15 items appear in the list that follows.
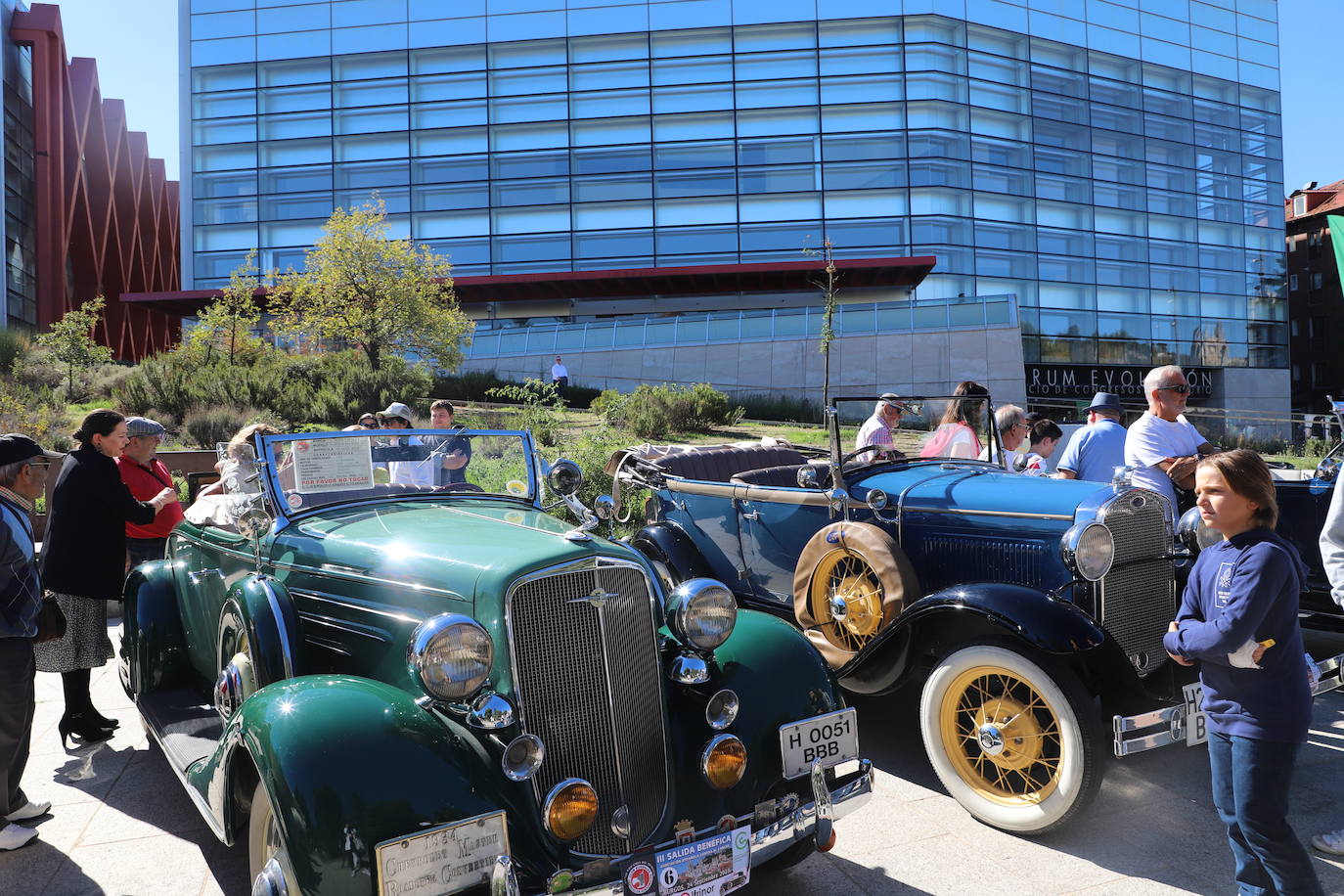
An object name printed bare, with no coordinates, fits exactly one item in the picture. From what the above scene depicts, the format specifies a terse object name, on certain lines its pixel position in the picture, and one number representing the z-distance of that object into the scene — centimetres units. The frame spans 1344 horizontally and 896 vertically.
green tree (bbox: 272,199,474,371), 2352
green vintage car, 242
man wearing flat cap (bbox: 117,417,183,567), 512
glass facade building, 3148
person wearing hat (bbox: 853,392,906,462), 544
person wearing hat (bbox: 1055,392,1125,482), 553
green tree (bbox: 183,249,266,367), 2372
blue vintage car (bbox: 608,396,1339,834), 365
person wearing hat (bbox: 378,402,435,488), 411
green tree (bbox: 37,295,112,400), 2084
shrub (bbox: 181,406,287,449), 1587
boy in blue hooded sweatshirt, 249
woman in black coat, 448
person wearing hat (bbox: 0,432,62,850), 348
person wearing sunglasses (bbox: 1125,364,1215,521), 511
